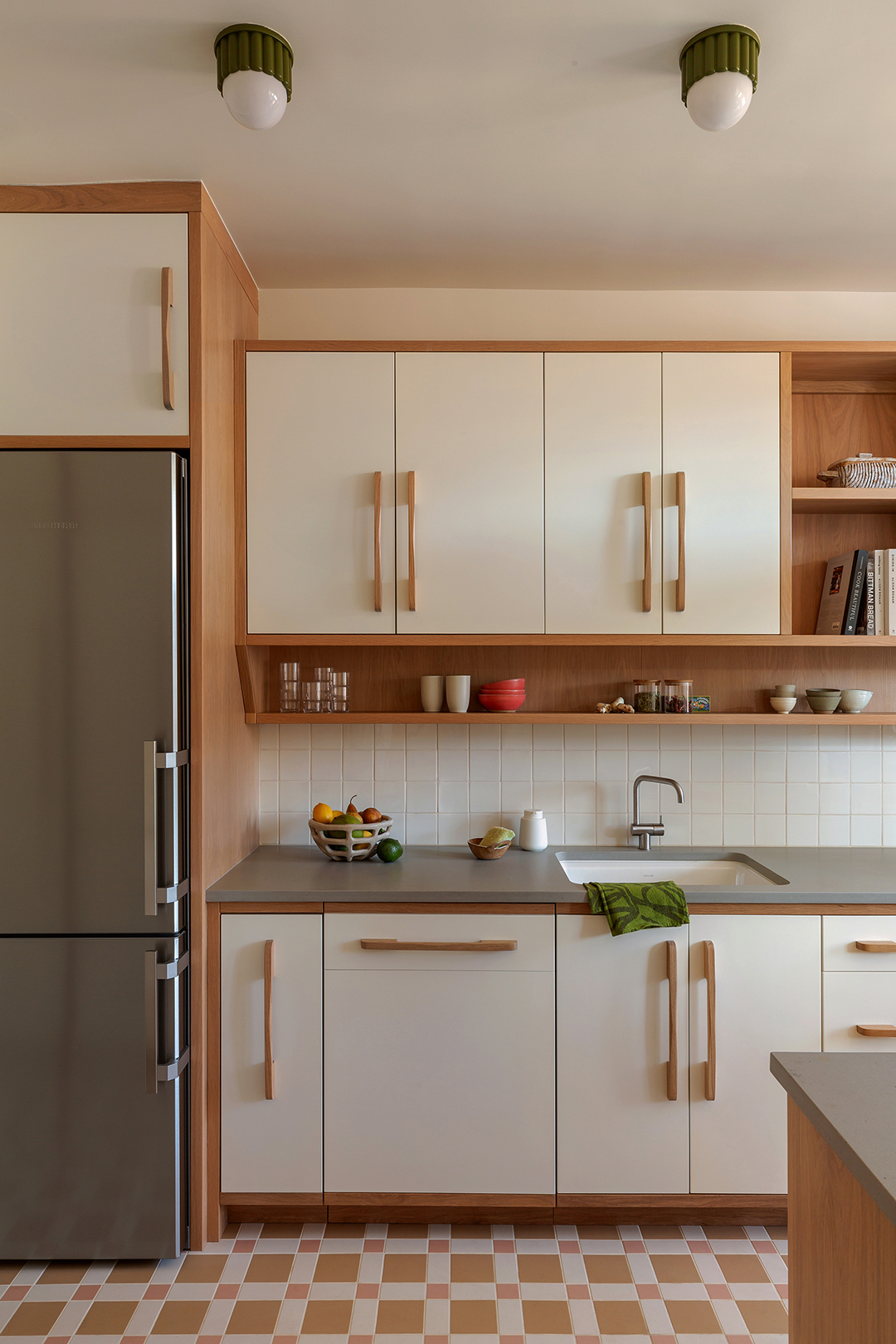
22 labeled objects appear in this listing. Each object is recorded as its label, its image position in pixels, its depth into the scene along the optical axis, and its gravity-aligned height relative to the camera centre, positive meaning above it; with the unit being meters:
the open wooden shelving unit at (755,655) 2.79 +0.02
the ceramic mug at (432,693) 2.65 -0.10
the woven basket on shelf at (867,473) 2.56 +0.56
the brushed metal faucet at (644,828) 2.69 -0.53
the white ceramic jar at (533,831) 2.68 -0.53
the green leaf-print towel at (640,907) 2.15 -0.62
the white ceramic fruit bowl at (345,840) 2.47 -0.51
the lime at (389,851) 2.50 -0.55
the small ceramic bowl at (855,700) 2.64 -0.12
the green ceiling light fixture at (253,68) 1.59 +1.11
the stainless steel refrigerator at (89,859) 2.05 -0.47
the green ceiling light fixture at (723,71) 1.59 +1.10
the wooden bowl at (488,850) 2.54 -0.56
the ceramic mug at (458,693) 2.62 -0.10
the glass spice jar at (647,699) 2.65 -0.12
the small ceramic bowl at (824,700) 2.64 -0.12
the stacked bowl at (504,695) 2.63 -0.10
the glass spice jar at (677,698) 2.65 -0.11
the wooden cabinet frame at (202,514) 2.12 +0.38
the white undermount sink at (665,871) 2.67 -0.66
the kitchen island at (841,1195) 0.98 -0.68
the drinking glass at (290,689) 2.64 -0.08
